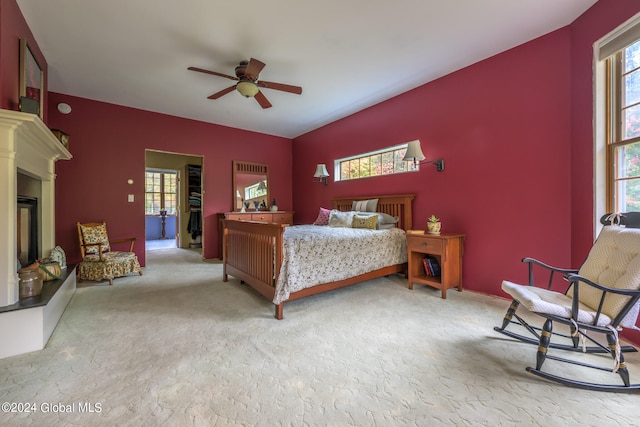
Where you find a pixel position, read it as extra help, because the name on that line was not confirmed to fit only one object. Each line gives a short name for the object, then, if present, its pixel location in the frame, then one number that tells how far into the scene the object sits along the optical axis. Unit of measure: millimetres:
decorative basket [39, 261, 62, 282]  2376
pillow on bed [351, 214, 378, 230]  3648
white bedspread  2438
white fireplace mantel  1806
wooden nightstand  2910
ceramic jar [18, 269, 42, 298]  1979
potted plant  3143
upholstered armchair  3416
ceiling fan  2541
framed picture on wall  2234
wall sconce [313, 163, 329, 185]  4961
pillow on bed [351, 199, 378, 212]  4102
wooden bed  2477
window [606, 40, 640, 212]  1934
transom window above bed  3975
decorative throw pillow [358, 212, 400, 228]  3766
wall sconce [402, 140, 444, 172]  3354
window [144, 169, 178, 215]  8180
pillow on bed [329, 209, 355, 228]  3927
